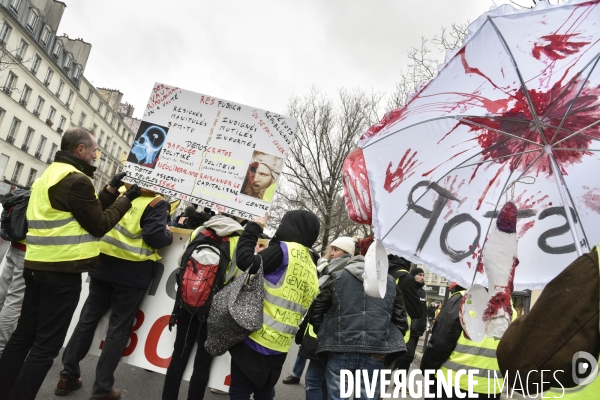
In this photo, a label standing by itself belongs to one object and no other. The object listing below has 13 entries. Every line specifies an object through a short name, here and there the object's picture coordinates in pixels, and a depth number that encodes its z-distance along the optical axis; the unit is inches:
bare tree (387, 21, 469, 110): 495.5
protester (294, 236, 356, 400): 150.4
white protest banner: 155.2
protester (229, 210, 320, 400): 115.3
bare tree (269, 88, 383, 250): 911.0
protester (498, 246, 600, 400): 42.7
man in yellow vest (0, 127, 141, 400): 107.0
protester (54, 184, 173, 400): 142.7
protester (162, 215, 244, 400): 135.3
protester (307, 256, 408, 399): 118.3
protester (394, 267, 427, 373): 221.8
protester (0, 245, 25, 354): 147.0
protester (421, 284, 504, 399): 129.7
